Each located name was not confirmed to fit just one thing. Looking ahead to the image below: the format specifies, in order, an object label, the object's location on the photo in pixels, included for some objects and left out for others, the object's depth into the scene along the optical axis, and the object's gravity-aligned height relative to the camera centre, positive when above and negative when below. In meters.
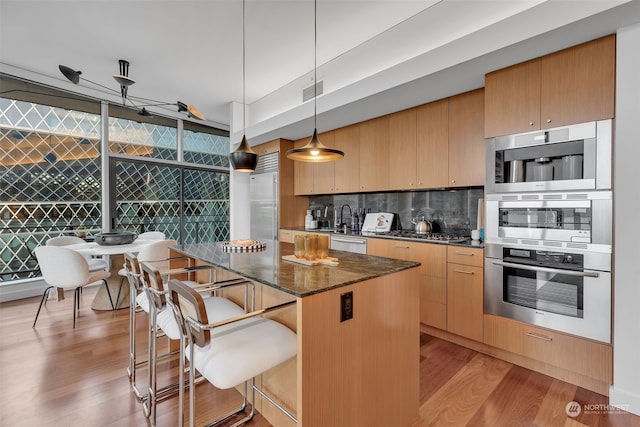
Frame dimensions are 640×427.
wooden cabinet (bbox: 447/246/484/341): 2.51 -0.70
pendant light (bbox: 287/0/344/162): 1.91 +0.40
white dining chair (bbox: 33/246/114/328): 2.91 -0.58
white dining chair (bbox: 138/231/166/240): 4.15 -0.37
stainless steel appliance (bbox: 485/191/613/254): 1.94 -0.05
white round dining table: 3.30 -0.92
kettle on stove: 3.31 -0.17
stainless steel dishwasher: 3.46 -0.40
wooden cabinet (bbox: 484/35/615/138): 1.92 +0.89
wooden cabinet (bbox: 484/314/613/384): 1.94 -0.98
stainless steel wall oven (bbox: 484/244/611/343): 1.94 -0.56
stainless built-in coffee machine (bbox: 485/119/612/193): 1.94 +0.39
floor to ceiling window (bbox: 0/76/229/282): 3.77 +0.56
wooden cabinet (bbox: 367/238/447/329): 2.75 -0.64
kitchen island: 1.22 -0.61
